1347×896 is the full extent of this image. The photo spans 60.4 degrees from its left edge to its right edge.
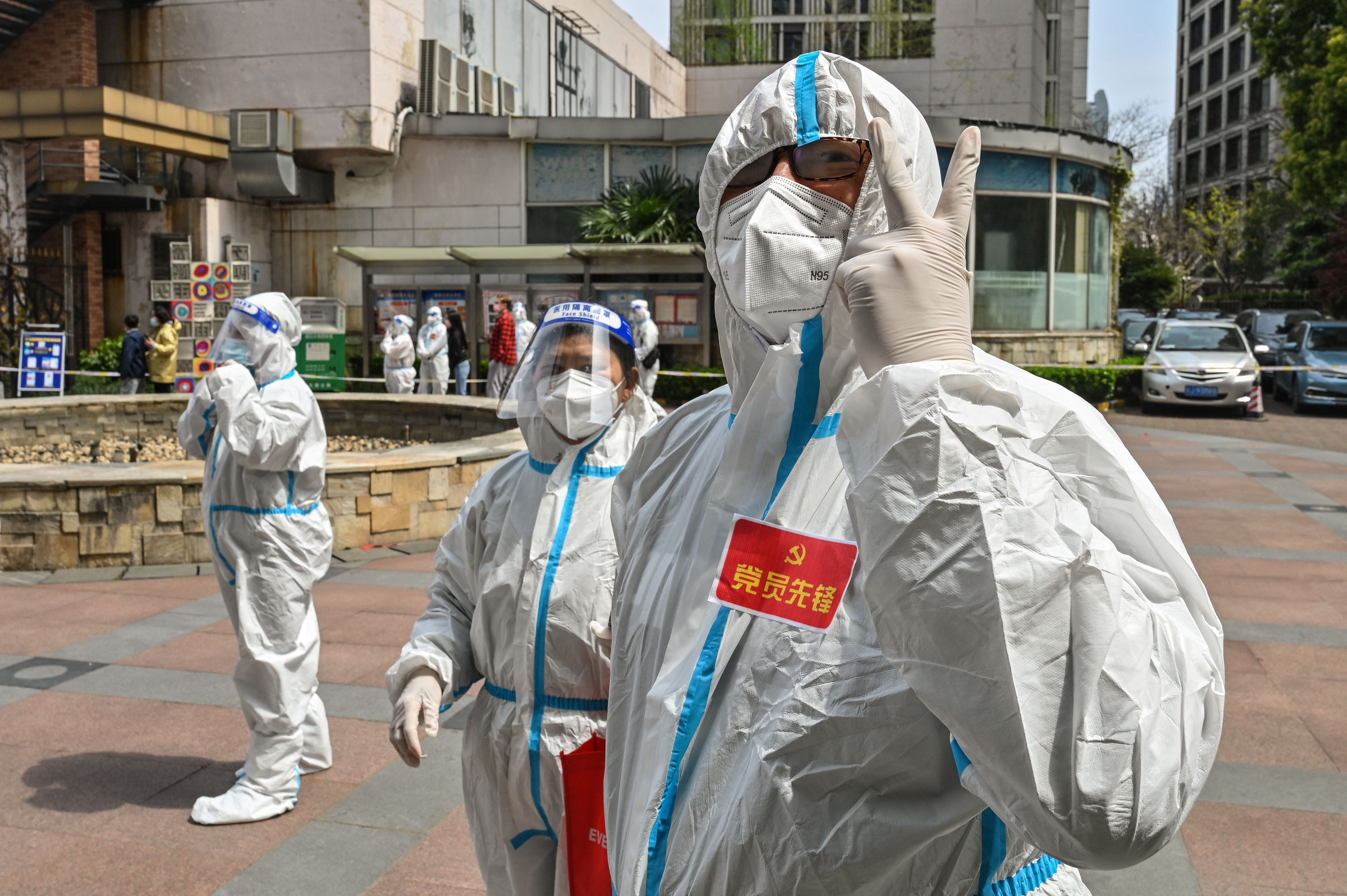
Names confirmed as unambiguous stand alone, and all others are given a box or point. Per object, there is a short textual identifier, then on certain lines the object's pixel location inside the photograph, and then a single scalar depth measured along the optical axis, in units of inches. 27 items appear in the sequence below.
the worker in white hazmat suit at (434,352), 741.3
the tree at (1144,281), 1871.3
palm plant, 852.6
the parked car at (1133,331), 1090.7
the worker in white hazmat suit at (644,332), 627.8
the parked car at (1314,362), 781.9
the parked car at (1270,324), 1067.3
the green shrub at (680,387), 767.7
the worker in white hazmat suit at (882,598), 42.3
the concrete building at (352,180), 848.3
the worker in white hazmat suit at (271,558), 174.4
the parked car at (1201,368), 757.3
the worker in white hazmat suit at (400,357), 748.6
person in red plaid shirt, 686.5
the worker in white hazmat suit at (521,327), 685.9
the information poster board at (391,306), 860.6
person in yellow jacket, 701.3
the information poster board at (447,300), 847.7
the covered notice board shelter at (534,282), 815.7
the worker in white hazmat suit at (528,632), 104.9
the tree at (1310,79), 874.8
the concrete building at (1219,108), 2586.1
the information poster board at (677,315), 816.9
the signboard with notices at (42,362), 702.5
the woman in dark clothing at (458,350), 776.9
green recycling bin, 838.5
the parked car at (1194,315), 1021.2
